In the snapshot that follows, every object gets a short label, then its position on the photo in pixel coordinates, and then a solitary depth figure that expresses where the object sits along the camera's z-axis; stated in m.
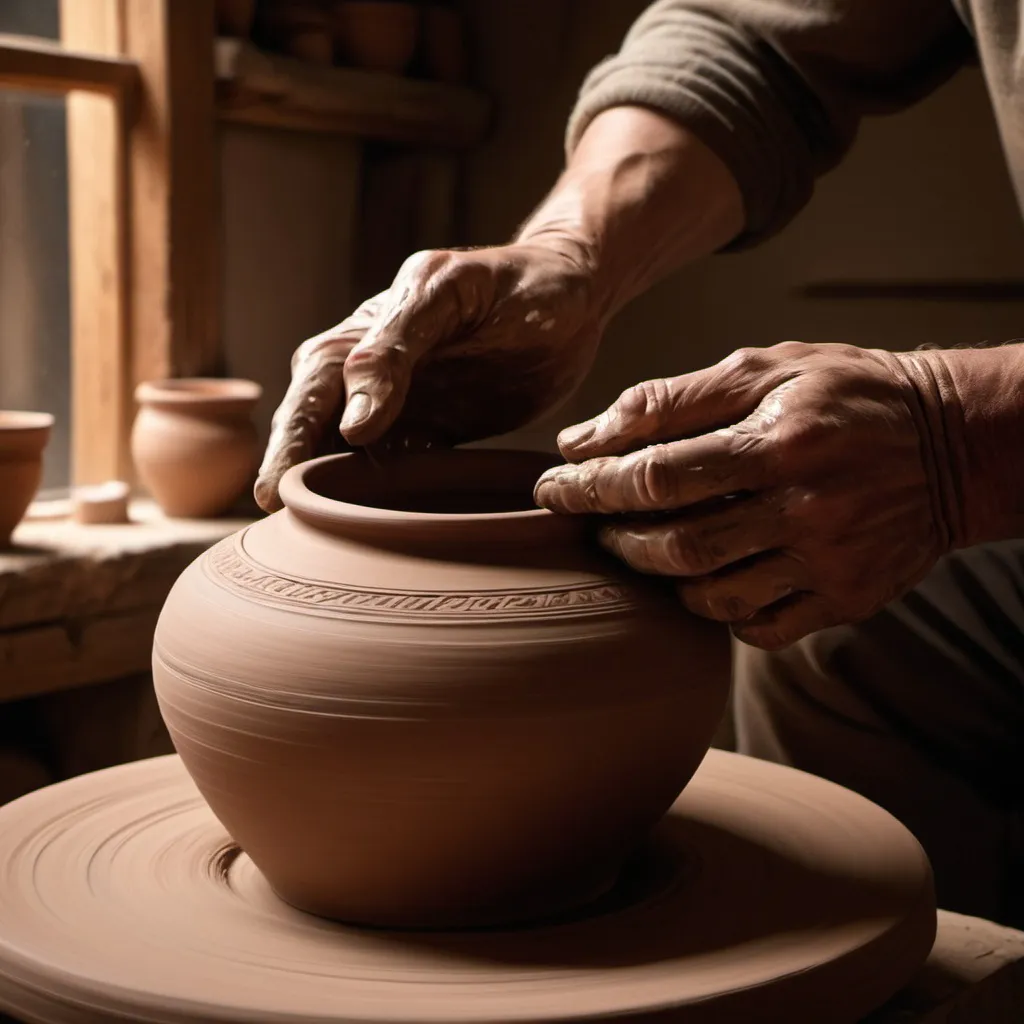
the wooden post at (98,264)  2.90
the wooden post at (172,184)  2.89
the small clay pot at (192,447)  2.79
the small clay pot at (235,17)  3.05
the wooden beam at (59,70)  2.66
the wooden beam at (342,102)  3.00
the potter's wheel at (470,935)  1.04
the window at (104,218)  2.86
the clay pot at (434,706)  1.09
